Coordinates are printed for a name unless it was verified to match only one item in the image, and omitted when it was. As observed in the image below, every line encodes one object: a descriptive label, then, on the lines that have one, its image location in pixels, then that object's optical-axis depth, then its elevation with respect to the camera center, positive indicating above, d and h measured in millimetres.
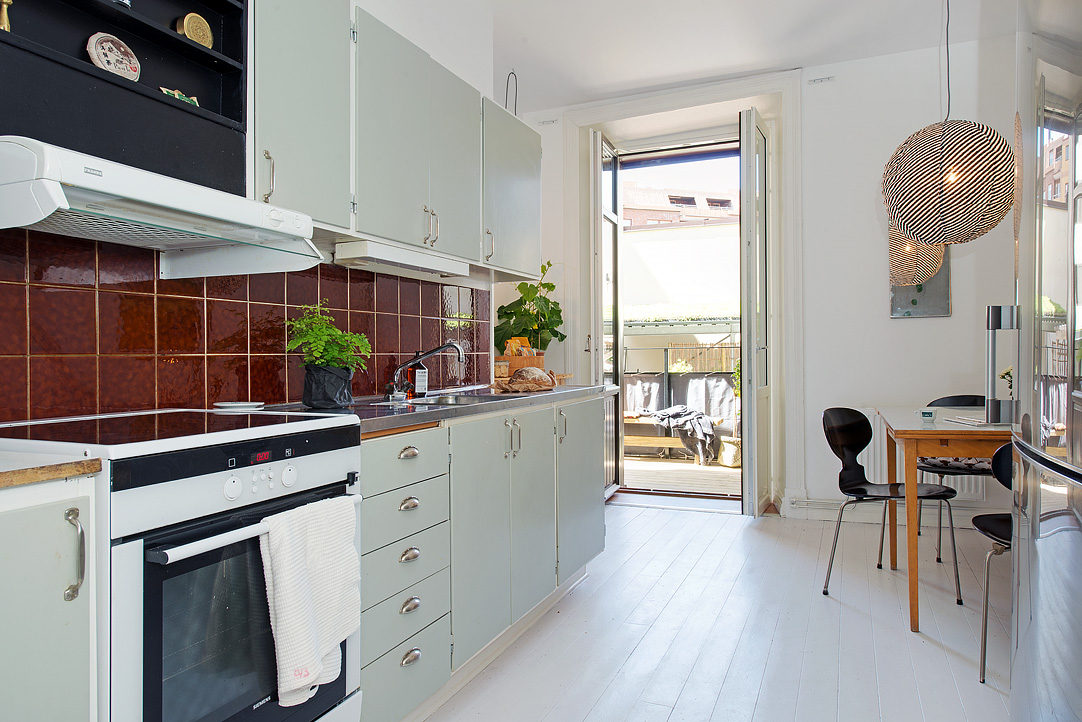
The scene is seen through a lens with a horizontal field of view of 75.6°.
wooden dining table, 2799 -374
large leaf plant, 4574 +252
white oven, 1207 -358
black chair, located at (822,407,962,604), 3197 -490
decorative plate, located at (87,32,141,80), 1684 +740
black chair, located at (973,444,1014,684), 2385 -612
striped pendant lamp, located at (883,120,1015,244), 2967 +754
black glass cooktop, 1323 -153
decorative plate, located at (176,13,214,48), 1886 +890
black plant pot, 2055 -95
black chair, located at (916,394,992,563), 3543 -588
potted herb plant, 2039 -18
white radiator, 4266 -732
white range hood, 1220 +303
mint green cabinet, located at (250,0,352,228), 1933 +728
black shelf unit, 1421 +603
